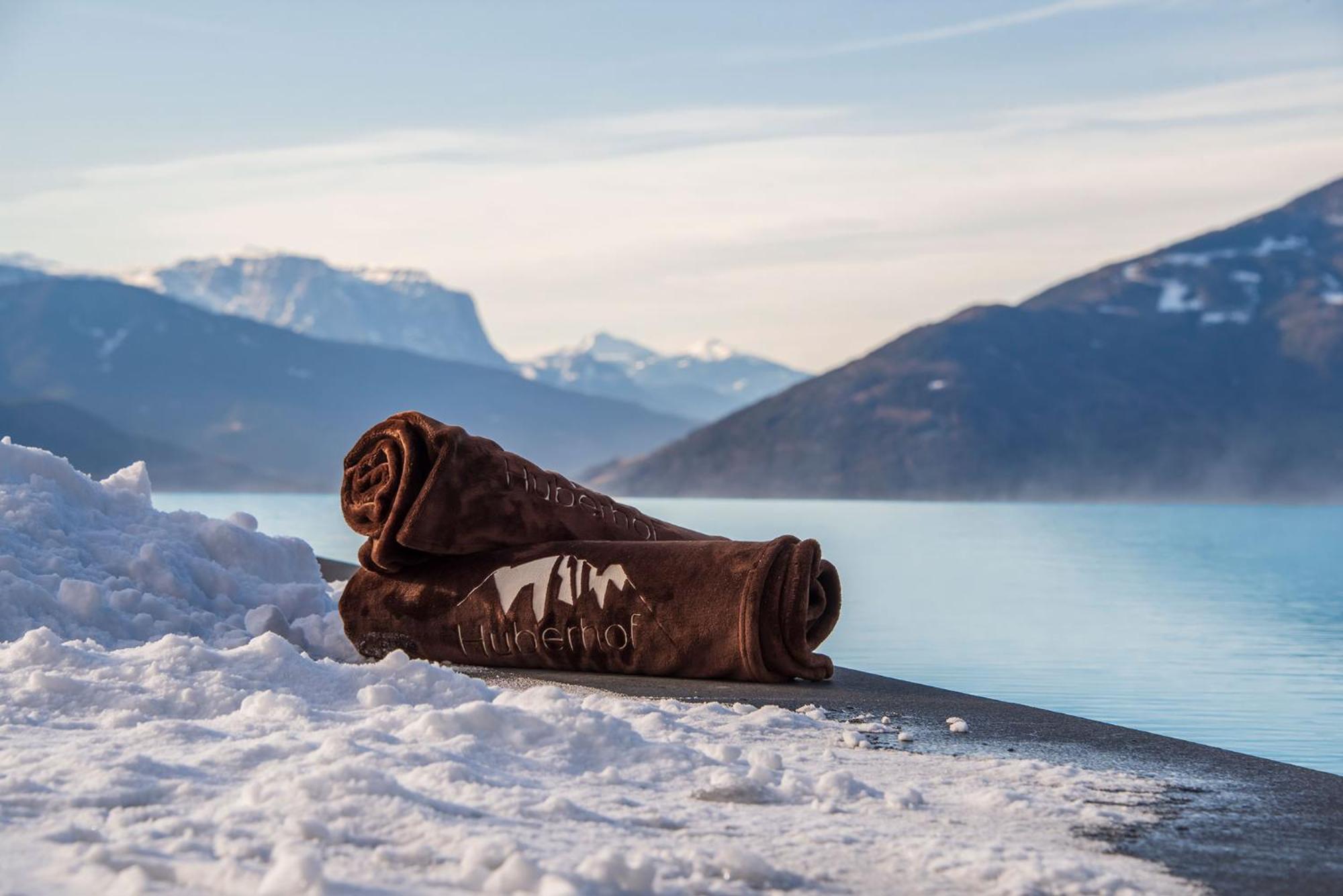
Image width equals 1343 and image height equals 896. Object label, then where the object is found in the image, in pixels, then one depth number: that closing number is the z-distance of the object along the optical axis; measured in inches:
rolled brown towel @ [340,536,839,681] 198.2
